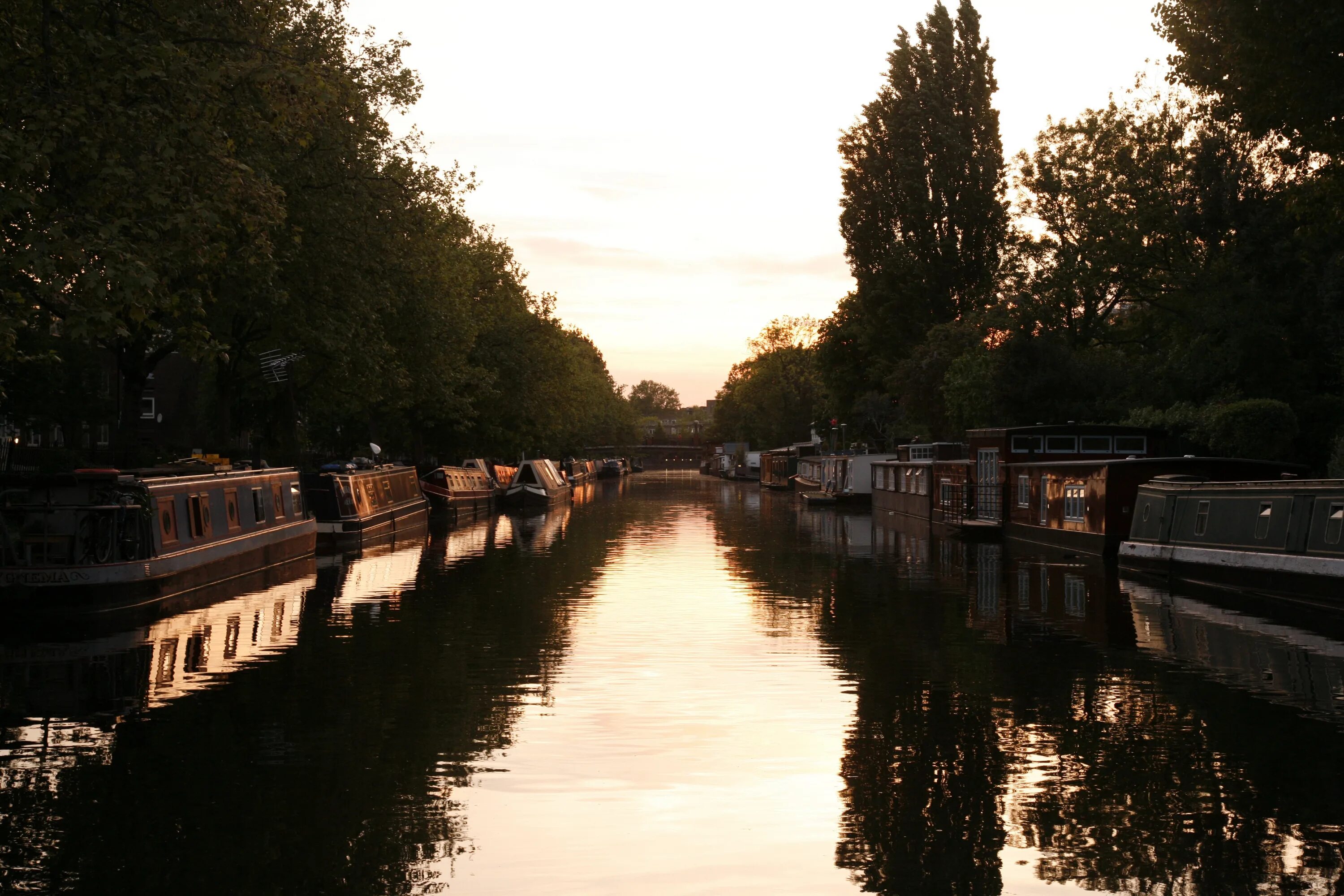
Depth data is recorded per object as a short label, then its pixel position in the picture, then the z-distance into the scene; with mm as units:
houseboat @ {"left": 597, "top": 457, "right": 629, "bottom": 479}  159875
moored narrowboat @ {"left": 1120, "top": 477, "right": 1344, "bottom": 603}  22875
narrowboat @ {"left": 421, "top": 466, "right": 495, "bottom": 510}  58844
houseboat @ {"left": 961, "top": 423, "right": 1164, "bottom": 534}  42188
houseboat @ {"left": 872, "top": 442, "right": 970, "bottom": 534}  47469
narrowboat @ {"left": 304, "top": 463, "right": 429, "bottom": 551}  39688
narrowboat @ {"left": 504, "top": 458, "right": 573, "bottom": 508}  69000
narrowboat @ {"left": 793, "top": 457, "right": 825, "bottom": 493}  87438
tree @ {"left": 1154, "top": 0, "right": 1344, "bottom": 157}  25719
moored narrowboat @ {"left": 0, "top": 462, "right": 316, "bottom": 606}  20703
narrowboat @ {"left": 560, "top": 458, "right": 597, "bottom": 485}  117562
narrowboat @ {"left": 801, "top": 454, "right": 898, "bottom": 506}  70812
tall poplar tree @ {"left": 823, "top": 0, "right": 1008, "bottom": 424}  67375
